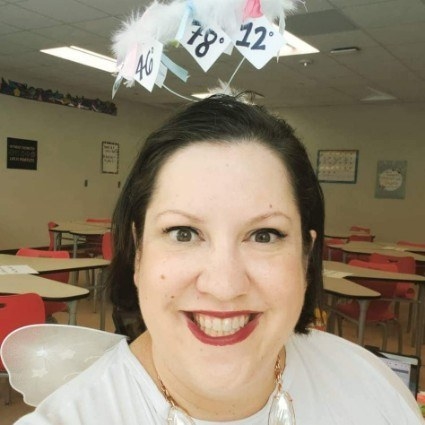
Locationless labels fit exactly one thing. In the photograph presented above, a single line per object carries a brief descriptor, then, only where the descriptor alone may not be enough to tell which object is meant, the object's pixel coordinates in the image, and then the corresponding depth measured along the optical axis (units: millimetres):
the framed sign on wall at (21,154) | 7406
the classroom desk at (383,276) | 3430
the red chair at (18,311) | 2193
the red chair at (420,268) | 4852
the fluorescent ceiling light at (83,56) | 5892
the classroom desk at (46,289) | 2520
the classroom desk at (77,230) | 5097
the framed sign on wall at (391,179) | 8375
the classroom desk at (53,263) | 3230
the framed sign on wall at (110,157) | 9055
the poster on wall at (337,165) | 8898
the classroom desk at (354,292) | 2893
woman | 708
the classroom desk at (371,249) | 4668
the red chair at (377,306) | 3439
